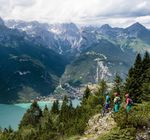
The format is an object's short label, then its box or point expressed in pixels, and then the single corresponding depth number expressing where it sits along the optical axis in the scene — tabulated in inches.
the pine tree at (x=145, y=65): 1414.6
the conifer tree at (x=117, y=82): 2509.7
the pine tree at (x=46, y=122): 2632.9
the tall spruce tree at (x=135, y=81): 1344.1
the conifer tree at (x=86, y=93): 2720.7
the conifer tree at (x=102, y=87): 2847.2
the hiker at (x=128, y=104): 751.7
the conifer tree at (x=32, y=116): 3444.7
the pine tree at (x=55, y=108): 3162.4
